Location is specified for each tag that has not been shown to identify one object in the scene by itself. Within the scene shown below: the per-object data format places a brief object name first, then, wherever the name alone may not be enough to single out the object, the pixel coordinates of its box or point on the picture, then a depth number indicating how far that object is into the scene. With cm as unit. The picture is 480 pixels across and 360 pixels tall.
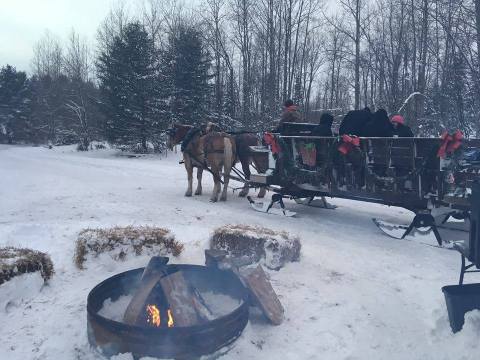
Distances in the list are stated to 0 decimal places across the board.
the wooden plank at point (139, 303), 346
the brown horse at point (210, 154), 1010
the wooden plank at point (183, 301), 350
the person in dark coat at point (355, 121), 776
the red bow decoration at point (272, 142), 848
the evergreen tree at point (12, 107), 4778
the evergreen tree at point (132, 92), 2603
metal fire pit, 317
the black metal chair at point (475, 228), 334
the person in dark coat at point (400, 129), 801
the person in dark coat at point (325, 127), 827
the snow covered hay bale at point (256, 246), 514
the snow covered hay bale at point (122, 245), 515
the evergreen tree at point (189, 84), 2742
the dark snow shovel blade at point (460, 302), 343
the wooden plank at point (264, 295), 394
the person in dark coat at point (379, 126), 755
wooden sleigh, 610
